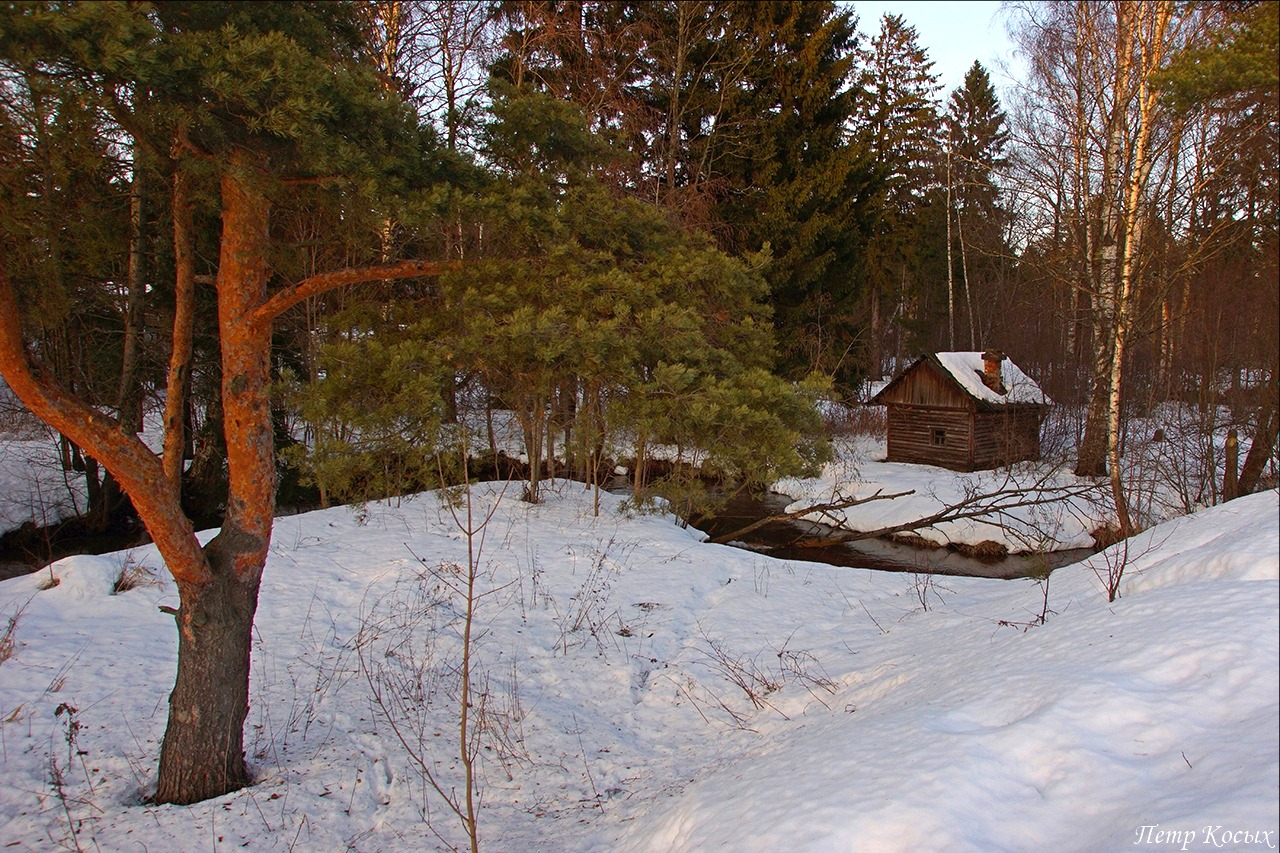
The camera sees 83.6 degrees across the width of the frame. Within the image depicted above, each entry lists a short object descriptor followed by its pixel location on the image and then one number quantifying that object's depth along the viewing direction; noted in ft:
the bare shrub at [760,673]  18.16
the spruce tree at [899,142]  91.64
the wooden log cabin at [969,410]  59.62
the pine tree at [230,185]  11.43
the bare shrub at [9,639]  17.67
